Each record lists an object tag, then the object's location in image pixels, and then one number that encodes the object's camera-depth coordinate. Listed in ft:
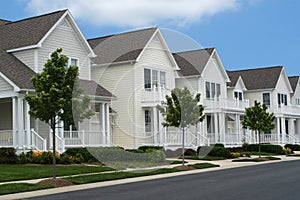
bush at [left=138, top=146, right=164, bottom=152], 108.39
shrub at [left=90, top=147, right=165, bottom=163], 92.53
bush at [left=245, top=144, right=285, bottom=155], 141.99
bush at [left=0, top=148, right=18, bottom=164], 85.51
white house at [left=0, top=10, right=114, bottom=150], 91.86
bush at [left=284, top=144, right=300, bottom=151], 163.38
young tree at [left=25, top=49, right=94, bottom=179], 60.23
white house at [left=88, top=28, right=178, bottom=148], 123.03
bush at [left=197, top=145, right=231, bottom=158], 117.29
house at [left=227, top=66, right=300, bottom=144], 181.06
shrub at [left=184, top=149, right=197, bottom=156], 121.95
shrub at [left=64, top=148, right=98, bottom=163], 90.71
